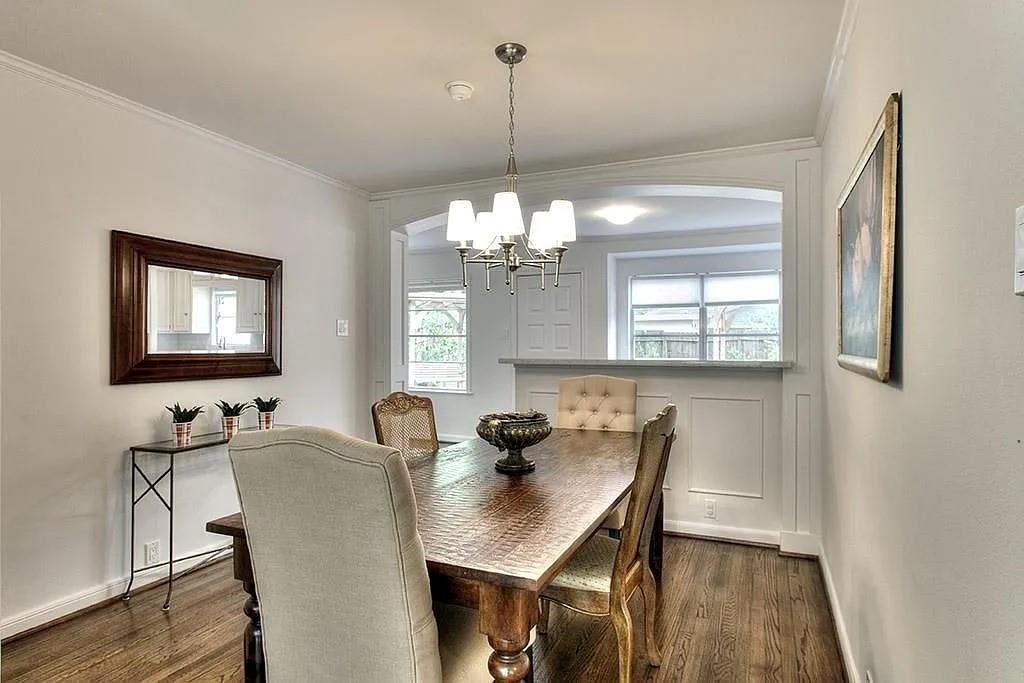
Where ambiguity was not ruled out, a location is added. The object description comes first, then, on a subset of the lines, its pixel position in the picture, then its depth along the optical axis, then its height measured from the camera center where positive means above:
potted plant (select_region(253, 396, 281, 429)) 3.43 -0.40
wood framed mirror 2.95 +0.16
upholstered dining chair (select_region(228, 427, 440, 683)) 1.29 -0.48
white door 7.11 +0.26
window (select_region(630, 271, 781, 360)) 6.81 +0.27
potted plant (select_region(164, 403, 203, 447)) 3.00 -0.42
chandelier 2.43 +0.47
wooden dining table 1.37 -0.52
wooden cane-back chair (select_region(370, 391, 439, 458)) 2.75 -0.40
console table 2.83 -0.67
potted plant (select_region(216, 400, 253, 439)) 3.26 -0.42
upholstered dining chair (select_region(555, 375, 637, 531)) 3.37 -0.36
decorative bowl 2.36 -0.38
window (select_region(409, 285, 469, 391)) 7.49 +0.01
